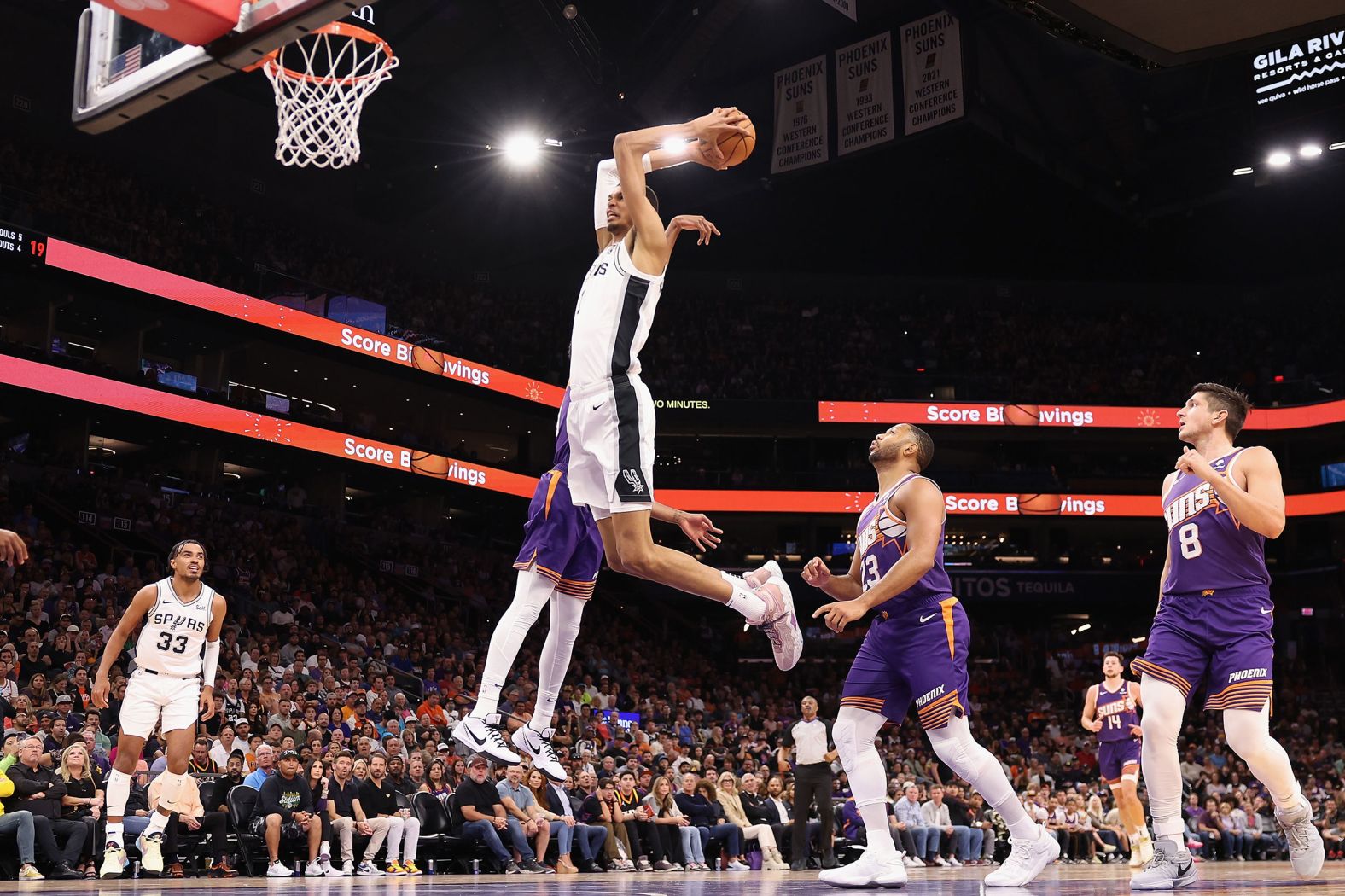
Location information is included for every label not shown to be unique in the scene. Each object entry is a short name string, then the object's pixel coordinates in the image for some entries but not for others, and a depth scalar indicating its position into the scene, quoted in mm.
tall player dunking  5703
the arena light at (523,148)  26953
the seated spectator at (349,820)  12906
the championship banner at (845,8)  21766
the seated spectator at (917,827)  17422
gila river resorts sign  21625
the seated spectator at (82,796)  11523
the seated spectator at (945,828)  18125
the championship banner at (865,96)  23469
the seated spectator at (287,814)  12462
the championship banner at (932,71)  23016
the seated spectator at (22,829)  10664
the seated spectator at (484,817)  13539
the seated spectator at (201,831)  11992
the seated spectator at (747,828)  15875
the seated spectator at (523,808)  13945
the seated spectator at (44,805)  10945
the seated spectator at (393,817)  13273
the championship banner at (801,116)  24531
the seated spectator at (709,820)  15883
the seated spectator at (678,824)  15453
